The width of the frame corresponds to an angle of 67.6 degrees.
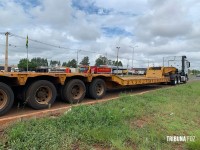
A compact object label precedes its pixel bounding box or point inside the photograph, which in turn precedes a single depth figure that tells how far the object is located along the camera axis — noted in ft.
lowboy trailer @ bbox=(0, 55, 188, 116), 13.85
